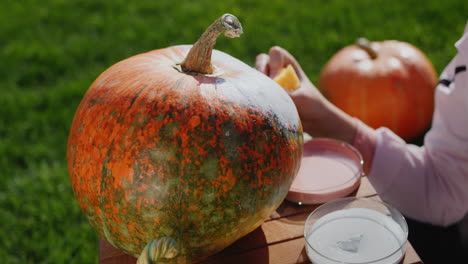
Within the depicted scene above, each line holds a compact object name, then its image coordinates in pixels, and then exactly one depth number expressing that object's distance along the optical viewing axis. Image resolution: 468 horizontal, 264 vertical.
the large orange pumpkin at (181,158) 1.17
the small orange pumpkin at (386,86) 2.94
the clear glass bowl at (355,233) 1.19
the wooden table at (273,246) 1.33
